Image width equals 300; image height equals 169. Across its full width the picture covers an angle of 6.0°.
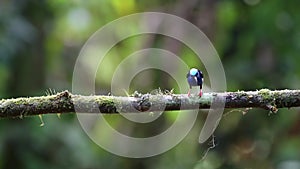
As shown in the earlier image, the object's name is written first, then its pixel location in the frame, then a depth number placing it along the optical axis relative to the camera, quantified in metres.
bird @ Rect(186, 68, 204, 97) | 7.97
